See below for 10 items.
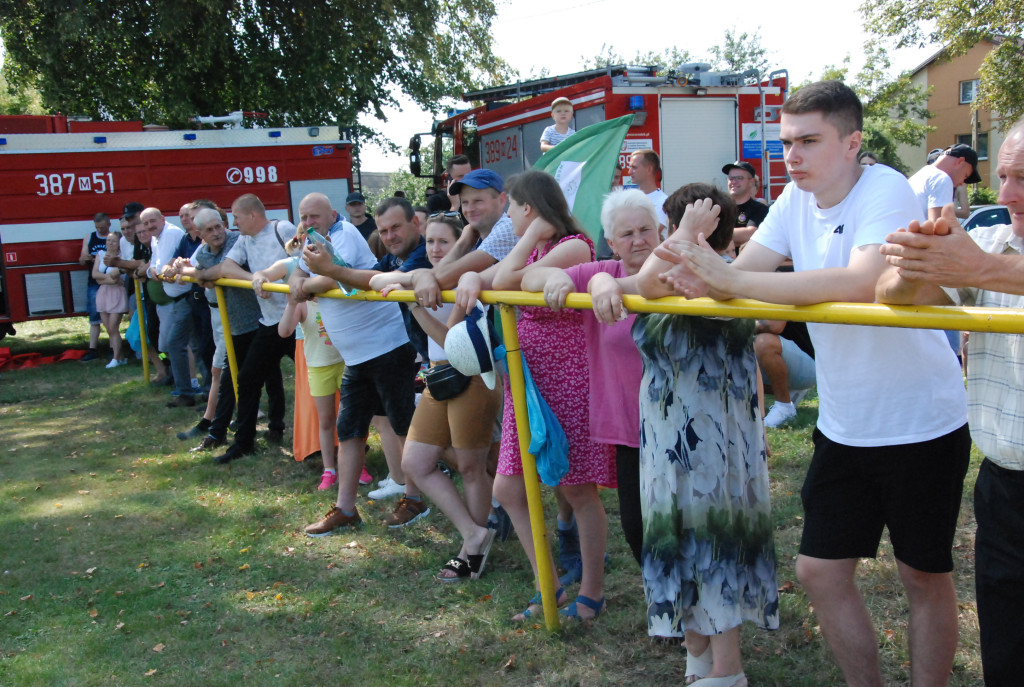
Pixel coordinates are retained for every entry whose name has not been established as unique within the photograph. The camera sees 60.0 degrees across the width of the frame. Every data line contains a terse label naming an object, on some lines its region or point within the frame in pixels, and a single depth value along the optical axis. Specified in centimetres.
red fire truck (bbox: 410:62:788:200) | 1178
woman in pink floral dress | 386
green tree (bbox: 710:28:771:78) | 5222
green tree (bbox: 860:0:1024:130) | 2302
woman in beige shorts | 457
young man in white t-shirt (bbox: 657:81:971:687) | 251
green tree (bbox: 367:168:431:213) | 3308
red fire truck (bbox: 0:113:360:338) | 1389
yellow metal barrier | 209
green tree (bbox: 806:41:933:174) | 4522
